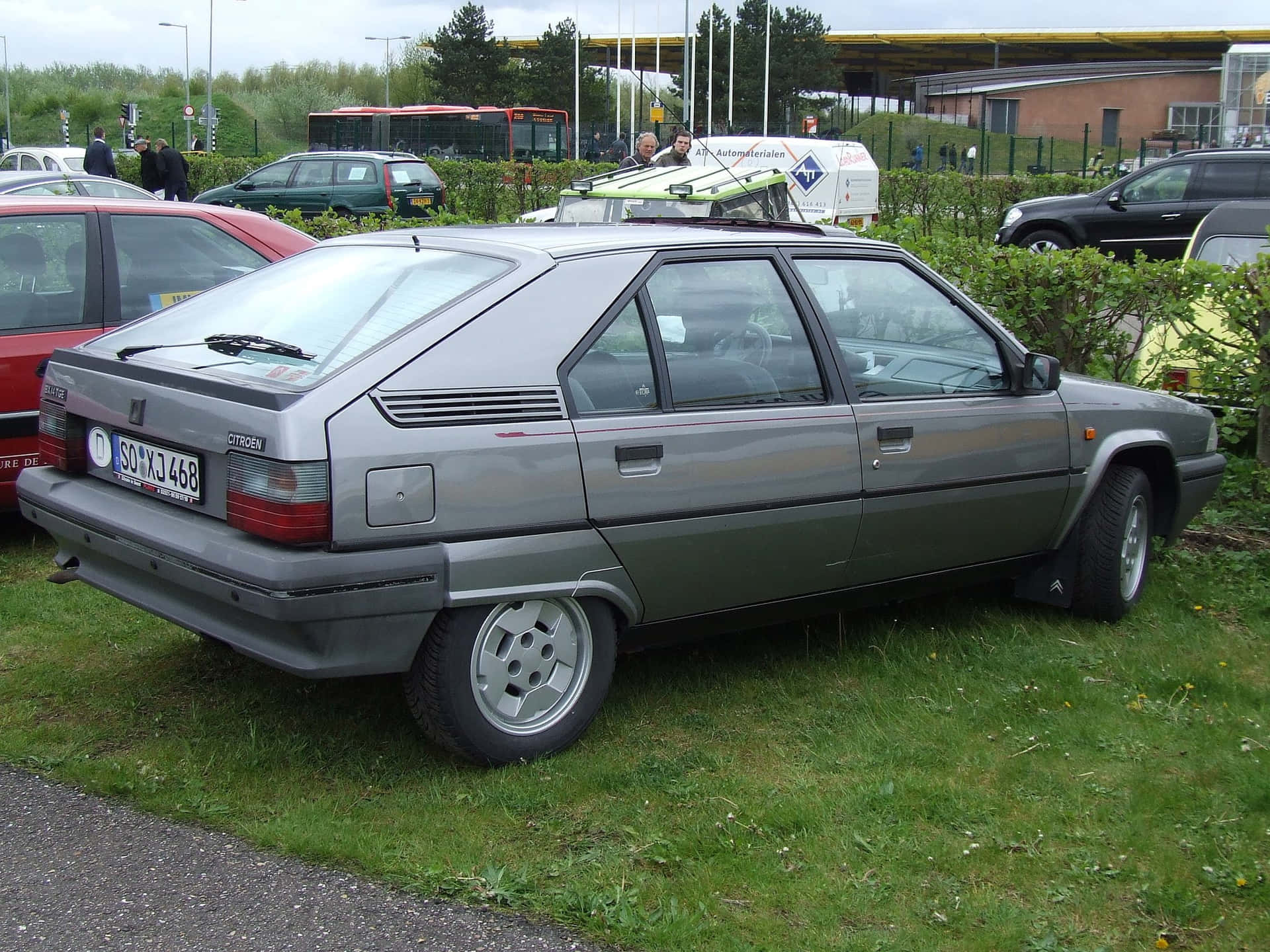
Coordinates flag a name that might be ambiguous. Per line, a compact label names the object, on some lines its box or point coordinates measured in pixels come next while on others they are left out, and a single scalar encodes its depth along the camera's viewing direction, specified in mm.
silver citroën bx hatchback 3525
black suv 17328
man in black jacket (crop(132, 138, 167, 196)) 23688
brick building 65062
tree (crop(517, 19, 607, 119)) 66500
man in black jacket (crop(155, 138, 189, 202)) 23594
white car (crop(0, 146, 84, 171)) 24359
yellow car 6832
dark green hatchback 24359
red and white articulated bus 43312
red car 5789
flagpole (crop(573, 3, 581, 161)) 53869
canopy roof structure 67188
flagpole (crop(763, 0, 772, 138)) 56500
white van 20312
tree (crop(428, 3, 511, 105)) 67250
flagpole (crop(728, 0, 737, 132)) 55888
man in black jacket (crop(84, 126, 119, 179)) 22453
